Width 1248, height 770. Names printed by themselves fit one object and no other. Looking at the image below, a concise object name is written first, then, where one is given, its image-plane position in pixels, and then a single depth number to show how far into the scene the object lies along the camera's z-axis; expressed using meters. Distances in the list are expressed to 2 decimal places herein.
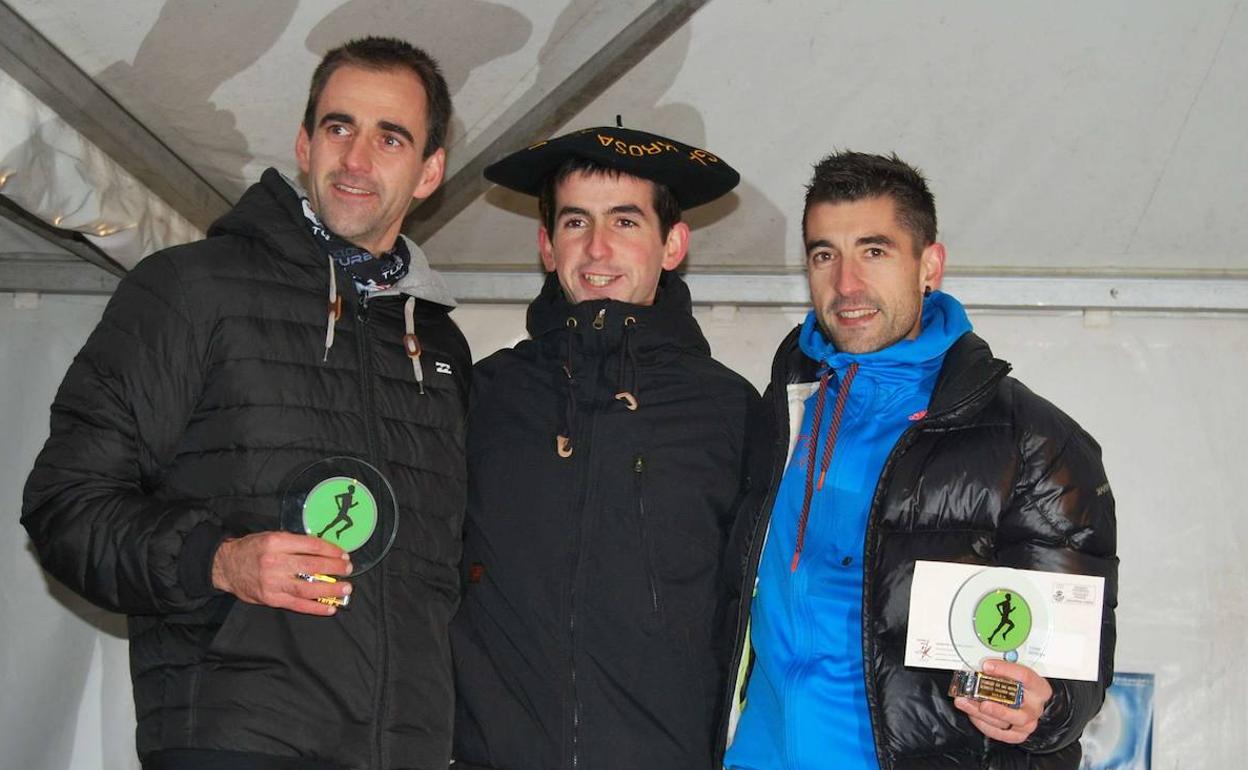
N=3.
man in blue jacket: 2.42
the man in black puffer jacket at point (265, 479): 2.15
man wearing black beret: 2.62
